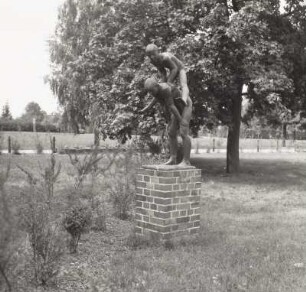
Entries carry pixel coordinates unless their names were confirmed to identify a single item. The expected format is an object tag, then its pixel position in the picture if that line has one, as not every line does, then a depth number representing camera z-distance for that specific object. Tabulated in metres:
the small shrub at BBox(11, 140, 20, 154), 22.89
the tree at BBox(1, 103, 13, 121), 69.88
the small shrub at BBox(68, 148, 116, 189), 6.75
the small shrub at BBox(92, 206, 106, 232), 7.02
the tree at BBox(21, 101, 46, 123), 102.38
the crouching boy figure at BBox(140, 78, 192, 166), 6.32
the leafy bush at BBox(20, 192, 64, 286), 4.45
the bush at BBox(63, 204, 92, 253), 5.62
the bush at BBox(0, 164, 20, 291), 3.22
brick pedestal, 6.10
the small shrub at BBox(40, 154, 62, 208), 5.88
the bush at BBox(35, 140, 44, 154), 22.49
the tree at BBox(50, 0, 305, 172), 13.92
